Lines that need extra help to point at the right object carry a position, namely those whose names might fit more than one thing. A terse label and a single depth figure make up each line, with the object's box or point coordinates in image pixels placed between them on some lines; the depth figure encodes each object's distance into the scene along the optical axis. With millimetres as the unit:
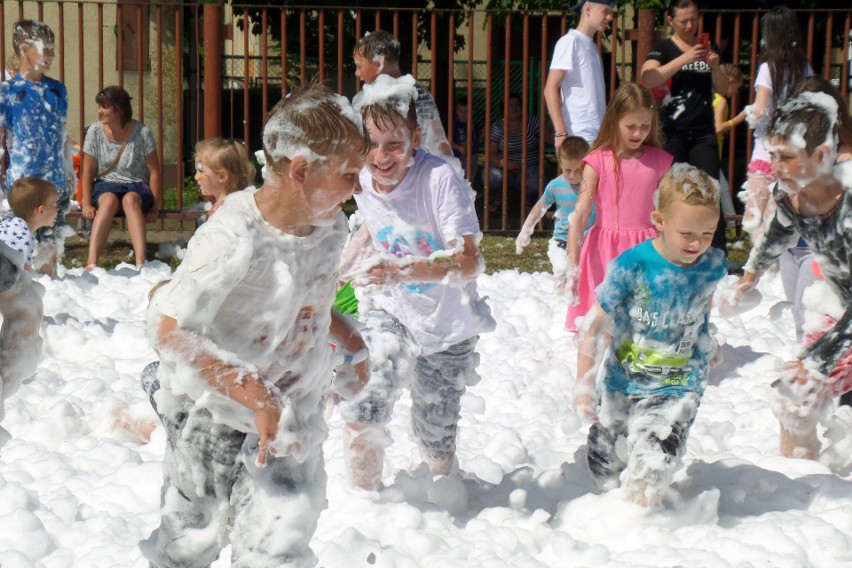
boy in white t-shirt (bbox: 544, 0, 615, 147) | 8094
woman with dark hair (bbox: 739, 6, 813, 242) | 7492
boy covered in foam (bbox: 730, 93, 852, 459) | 4754
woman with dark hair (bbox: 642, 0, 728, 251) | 7758
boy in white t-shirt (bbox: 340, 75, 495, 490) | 4488
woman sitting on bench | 9812
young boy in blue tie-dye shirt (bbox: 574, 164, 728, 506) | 4367
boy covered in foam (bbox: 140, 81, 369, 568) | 3131
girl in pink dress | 6172
